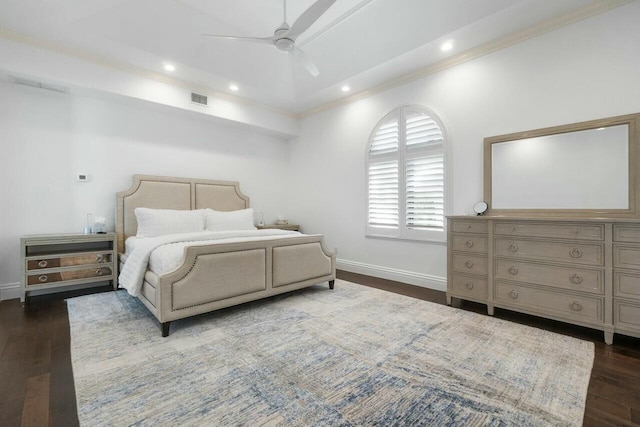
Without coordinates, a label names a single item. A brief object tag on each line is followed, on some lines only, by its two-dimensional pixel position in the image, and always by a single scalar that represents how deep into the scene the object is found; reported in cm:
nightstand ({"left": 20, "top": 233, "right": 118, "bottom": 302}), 321
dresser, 226
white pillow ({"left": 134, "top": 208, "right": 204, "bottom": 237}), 389
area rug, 151
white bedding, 264
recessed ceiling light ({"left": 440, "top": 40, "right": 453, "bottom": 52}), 329
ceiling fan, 235
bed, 254
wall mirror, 255
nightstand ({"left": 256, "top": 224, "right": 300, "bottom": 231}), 535
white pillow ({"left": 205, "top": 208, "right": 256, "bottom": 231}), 441
